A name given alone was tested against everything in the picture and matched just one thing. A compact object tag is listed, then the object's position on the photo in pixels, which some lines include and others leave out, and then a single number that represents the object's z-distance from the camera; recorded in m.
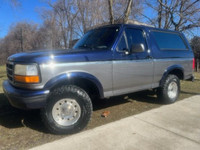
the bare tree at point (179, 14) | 12.57
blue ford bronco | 2.89
